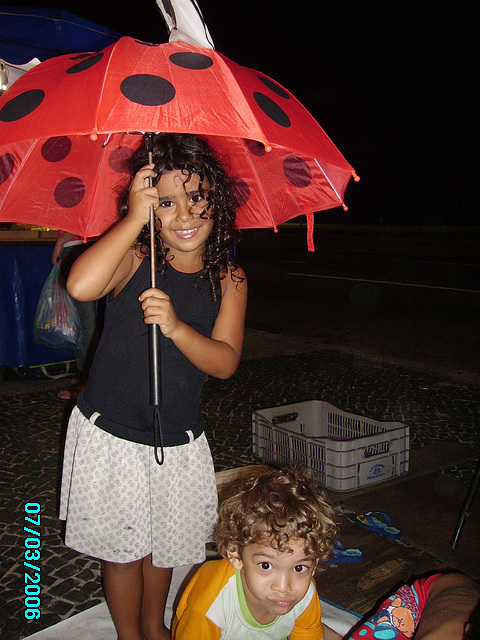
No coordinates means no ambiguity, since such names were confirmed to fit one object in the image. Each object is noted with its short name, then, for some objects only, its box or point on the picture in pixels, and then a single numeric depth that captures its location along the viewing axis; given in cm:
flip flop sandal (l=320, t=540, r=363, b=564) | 279
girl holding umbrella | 190
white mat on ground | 231
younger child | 174
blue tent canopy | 469
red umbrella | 164
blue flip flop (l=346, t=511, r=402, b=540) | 303
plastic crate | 340
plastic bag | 507
